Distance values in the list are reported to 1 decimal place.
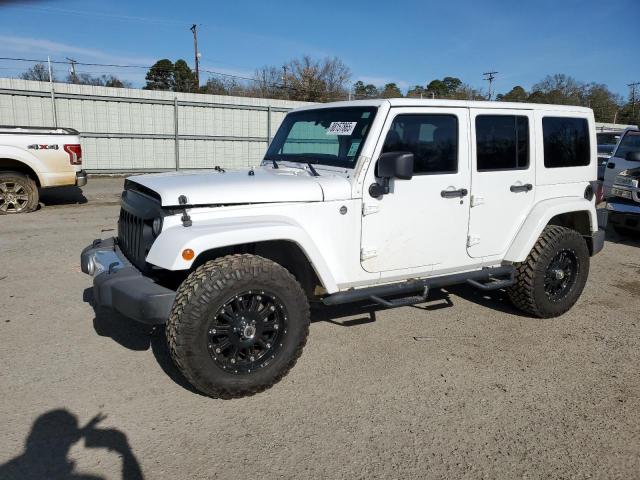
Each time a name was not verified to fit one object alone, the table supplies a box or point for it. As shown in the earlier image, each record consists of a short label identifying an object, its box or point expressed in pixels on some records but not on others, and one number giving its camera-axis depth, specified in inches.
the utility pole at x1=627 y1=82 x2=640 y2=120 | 1712.4
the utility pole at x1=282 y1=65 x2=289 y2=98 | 1444.3
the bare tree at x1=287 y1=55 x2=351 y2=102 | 1371.7
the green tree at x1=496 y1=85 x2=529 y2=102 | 1877.5
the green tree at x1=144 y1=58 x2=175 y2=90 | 1540.7
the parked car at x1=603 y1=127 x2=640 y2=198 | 362.0
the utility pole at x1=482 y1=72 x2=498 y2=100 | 1616.4
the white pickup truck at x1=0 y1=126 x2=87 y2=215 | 370.6
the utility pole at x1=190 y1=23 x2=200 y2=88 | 1744.6
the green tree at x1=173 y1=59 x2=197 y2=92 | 1461.6
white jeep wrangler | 126.7
